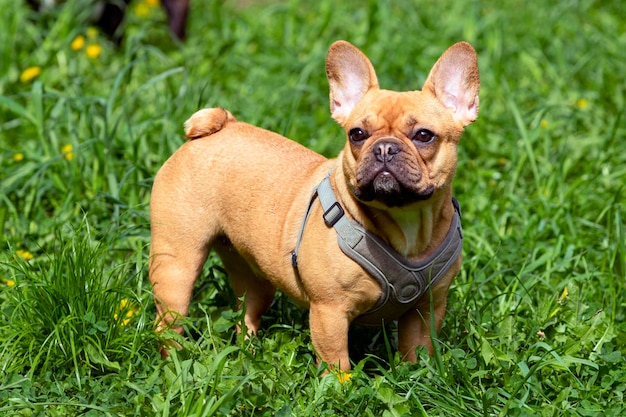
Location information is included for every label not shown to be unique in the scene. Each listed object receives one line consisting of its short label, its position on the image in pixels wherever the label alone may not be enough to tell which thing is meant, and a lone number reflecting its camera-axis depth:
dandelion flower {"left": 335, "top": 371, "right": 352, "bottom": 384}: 3.39
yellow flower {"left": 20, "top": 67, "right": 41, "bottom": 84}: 6.22
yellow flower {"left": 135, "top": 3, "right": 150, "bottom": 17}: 8.15
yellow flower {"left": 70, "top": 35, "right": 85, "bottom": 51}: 6.89
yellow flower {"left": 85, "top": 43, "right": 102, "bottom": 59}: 6.87
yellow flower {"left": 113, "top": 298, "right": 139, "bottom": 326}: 3.64
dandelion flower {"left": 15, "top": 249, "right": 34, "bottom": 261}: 4.39
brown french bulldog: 3.29
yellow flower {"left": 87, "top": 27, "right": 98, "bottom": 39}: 7.12
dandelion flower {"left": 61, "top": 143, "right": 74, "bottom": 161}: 4.88
